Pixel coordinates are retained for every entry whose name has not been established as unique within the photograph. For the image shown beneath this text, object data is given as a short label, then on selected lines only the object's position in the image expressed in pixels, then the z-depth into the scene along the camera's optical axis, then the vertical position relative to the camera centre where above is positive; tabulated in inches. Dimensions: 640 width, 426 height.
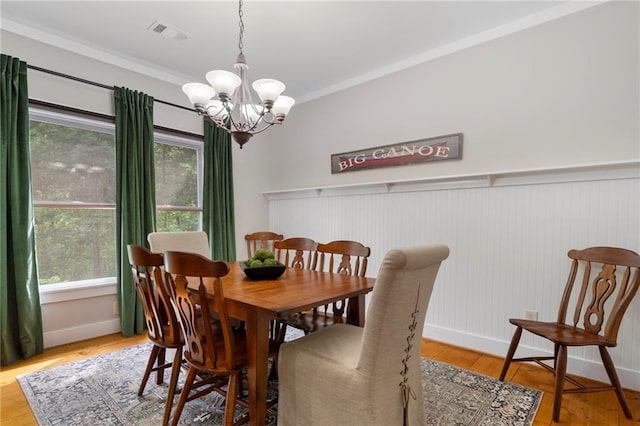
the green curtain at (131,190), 118.8 +9.0
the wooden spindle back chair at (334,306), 83.2 -26.6
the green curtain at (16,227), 95.7 -3.8
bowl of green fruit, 78.5 -14.3
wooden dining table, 57.0 -17.6
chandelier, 71.7 +28.5
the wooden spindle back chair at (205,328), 54.4 -21.5
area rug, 69.9 -45.8
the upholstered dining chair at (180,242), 95.4 -9.7
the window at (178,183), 137.6 +13.4
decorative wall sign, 113.6 +22.0
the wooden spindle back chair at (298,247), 104.9 -12.7
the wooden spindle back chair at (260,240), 155.7 -14.8
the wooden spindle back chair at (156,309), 64.8 -21.5
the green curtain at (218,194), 147.4 +8.4
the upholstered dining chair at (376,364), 49.9 -27.4
